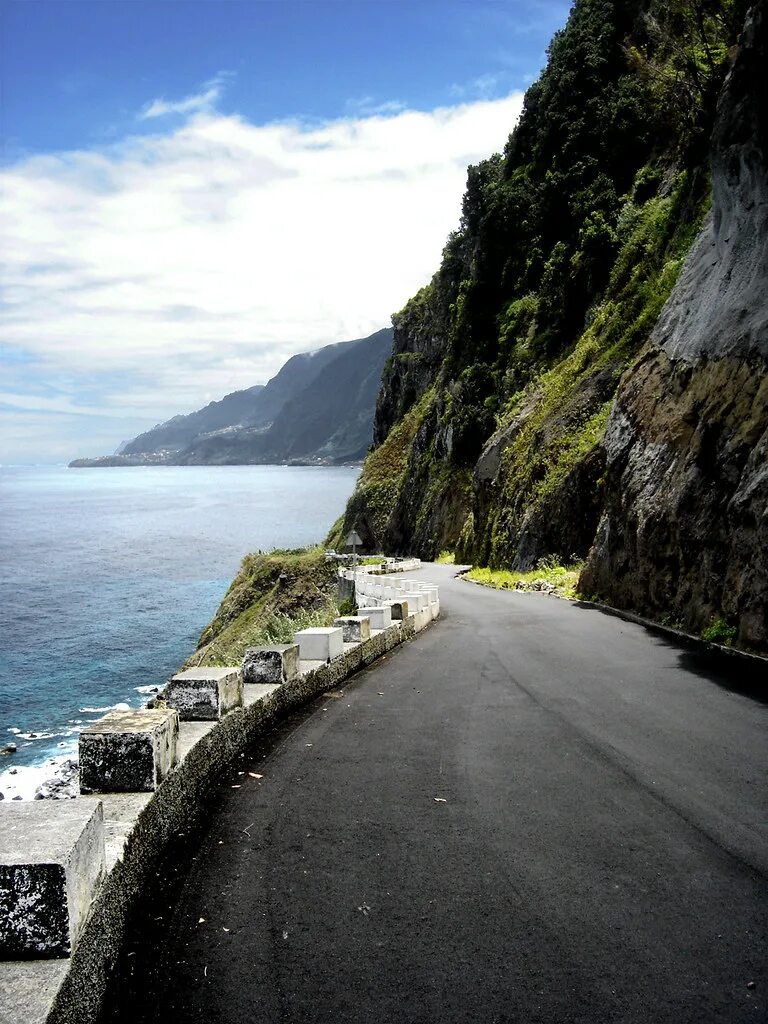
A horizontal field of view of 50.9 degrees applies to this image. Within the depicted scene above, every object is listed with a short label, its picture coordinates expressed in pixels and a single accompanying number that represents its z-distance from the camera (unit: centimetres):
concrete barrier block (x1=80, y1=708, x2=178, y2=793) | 475
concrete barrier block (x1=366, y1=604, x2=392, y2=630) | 1348
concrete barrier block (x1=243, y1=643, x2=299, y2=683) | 807
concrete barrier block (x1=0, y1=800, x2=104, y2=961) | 321
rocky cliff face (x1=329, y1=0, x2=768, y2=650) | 1487
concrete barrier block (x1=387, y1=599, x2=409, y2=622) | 1497
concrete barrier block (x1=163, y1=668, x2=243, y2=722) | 636
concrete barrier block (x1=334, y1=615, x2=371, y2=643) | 1145
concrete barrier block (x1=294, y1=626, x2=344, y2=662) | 973
